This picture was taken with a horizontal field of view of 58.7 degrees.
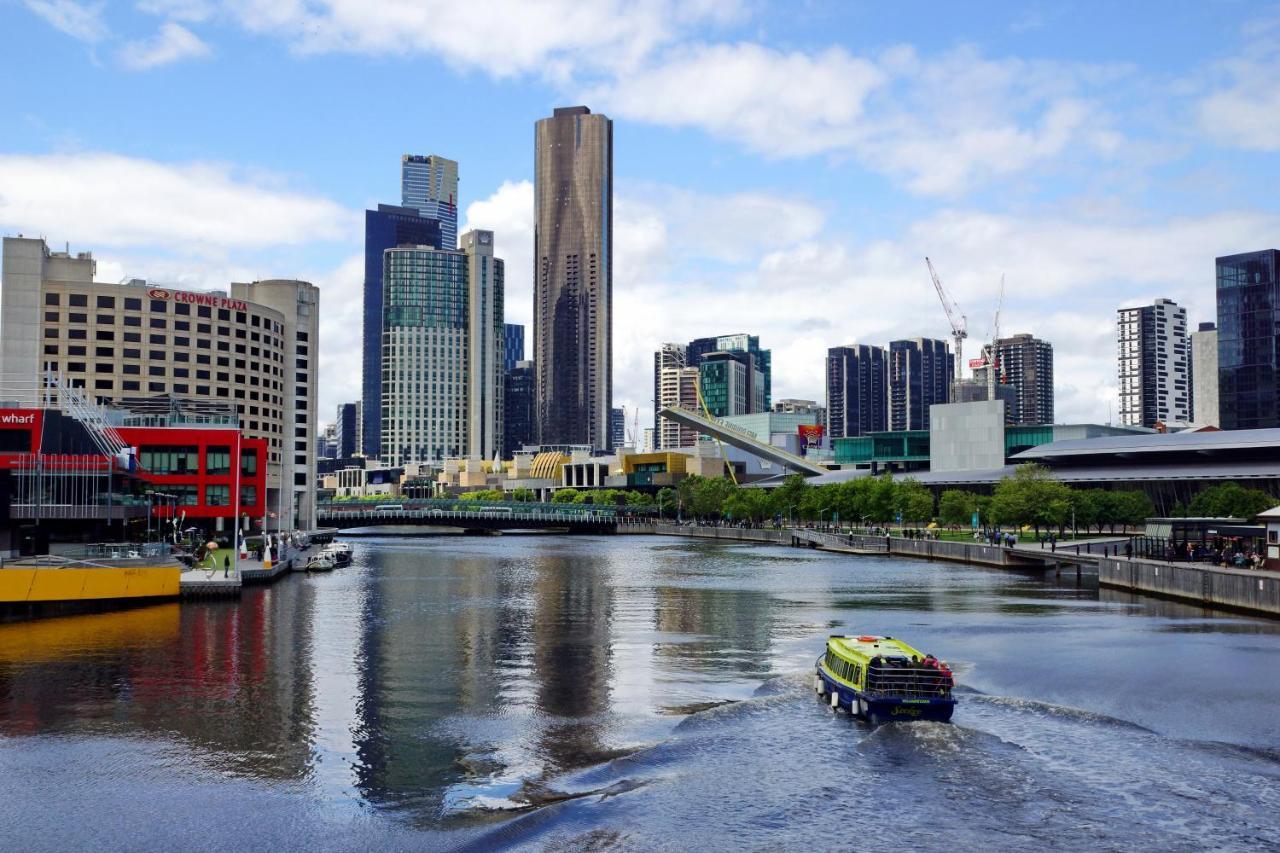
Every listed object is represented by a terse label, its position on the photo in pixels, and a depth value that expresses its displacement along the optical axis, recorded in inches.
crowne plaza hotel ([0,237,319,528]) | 7755.9
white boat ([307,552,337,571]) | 5142.7
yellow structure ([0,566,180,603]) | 2965.1
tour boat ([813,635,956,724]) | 1673.2
